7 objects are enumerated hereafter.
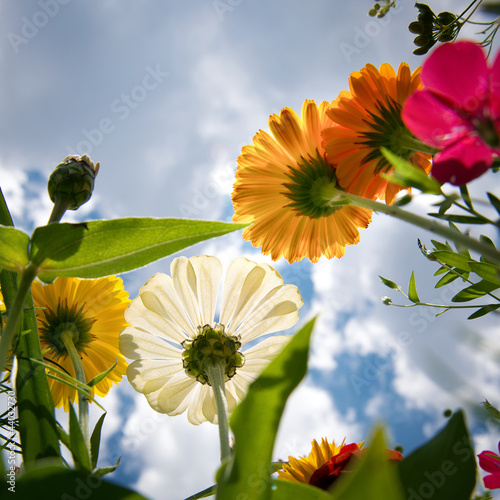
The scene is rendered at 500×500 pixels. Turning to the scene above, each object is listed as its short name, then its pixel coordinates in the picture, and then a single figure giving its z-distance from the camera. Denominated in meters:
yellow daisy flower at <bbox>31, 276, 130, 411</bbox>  0.24
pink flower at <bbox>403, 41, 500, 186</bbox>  0.12
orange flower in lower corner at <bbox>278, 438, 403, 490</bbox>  0.18
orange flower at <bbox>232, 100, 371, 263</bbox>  0.24
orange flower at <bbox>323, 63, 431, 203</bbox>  0.21
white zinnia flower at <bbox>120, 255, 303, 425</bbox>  0.21
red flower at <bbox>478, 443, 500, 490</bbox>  0.16
